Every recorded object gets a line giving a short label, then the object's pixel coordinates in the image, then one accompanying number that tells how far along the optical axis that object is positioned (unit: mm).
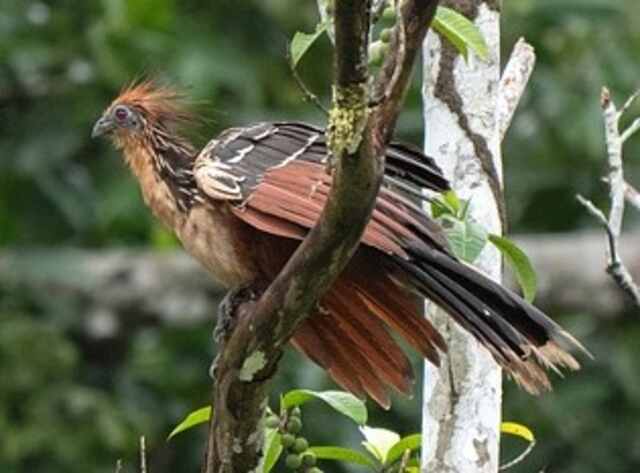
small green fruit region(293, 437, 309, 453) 9594
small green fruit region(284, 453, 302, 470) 9552
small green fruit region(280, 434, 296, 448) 9578
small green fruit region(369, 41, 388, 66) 9312
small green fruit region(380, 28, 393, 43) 8992
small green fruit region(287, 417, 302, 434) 9703
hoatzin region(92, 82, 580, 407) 9422
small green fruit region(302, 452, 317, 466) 9625
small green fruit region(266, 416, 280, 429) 9625
